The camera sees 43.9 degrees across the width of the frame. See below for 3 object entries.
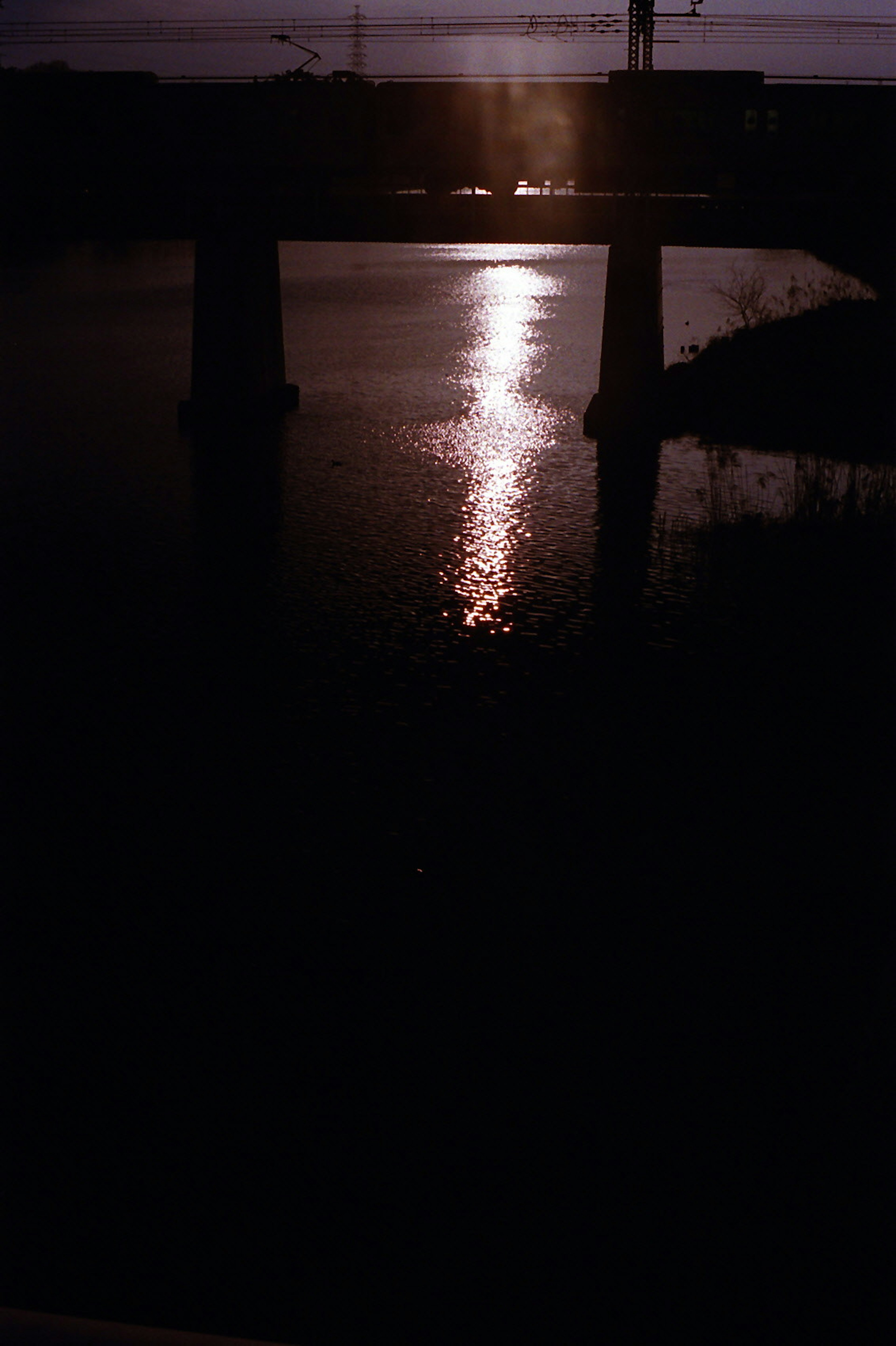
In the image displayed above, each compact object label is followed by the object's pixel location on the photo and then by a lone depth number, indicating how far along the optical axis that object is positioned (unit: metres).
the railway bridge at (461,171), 37.16
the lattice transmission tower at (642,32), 39.25
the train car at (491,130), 37.56
